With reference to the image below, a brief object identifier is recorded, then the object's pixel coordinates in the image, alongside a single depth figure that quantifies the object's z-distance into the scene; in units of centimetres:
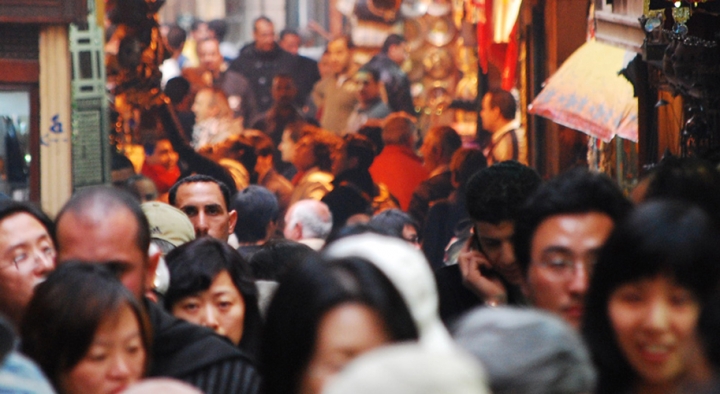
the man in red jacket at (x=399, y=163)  2666
